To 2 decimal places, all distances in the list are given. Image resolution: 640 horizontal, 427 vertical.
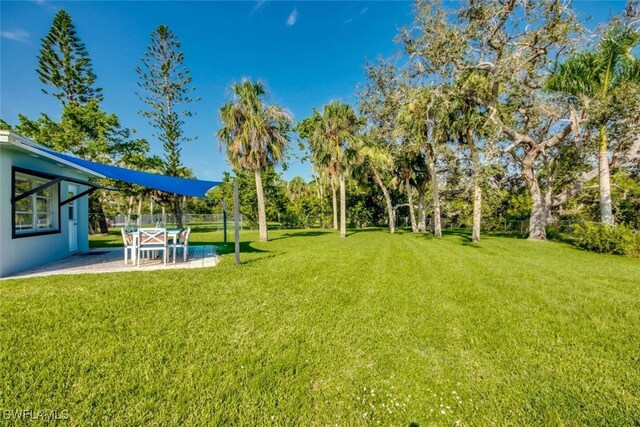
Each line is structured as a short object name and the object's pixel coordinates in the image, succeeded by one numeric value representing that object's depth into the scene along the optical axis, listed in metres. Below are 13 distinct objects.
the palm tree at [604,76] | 11.05
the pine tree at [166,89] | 17.55
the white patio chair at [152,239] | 6.89
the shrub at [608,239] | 9.33
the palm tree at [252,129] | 12.75
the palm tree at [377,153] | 16.50
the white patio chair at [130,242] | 6.90
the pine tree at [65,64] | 17.62
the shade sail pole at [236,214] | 7.02
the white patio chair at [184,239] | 7.33
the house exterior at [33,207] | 5.56
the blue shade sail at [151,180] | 6.73
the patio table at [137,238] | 6.84
